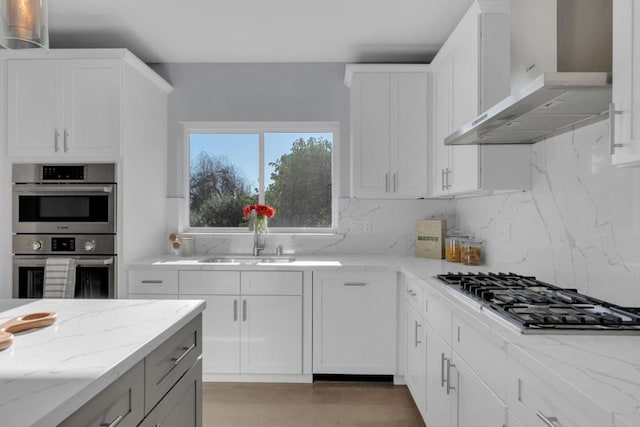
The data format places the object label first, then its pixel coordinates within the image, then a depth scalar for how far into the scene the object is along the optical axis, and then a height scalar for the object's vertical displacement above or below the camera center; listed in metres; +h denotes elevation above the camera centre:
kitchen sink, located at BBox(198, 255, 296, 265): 3.40 -0.39
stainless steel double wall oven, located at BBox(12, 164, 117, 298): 2.96 -0.07
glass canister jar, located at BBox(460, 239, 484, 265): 2.90 -0.26
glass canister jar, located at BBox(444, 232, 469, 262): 3.07 -0.25
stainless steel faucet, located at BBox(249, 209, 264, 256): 3.57 -0.20
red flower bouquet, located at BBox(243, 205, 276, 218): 3.55 +0.03
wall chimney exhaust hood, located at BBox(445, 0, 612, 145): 1.27 +0.41
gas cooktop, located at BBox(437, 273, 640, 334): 1.27 -0.33
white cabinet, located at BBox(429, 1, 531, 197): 2.28 +0.72
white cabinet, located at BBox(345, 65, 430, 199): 3.31 +0.68
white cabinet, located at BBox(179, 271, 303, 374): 3.07 -0.77
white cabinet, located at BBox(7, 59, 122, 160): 2.96 +0.76
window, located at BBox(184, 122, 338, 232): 3.82 +0.37
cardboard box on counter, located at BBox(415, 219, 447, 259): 3.34 -0.19
